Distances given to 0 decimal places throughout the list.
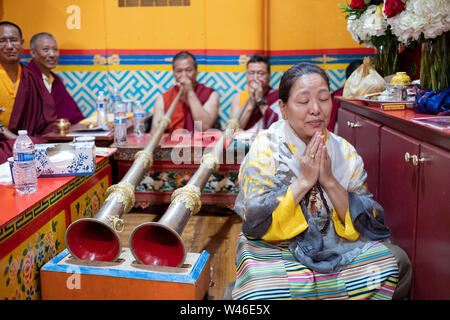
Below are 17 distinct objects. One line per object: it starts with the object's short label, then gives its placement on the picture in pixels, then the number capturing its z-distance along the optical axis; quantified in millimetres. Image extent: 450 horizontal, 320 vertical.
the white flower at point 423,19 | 1829
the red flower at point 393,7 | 2051
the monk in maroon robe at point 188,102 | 4219
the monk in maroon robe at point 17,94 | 3963
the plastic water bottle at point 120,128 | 3532
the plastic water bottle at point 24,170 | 2016
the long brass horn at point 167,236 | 2014
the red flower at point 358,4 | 2611
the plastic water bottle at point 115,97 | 4500
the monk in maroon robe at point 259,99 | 4047
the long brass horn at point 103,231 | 2061
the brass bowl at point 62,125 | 3773
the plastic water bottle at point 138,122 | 3998
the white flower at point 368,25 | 2453
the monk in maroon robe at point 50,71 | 4344
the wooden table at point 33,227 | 1744
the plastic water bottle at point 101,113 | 3898
